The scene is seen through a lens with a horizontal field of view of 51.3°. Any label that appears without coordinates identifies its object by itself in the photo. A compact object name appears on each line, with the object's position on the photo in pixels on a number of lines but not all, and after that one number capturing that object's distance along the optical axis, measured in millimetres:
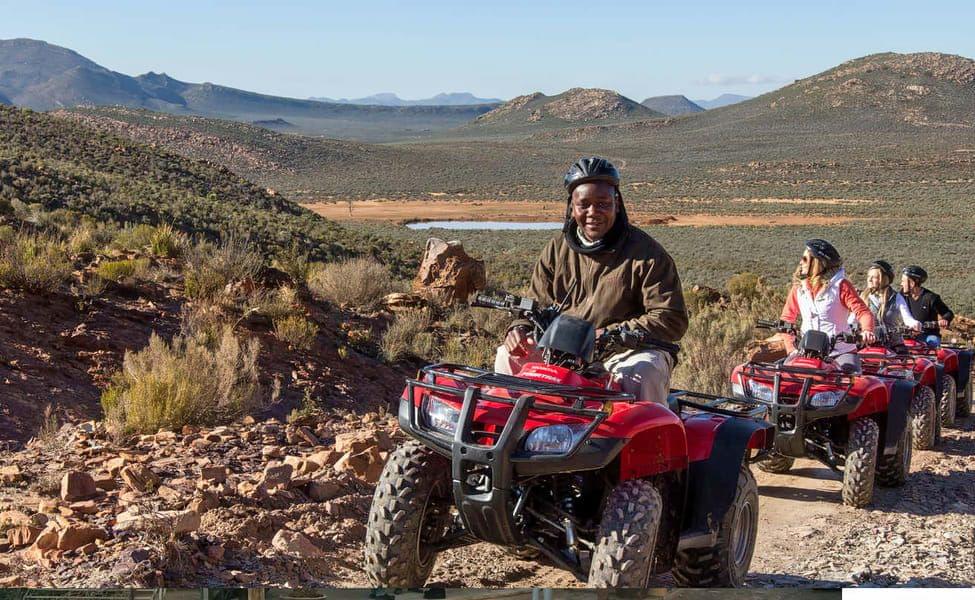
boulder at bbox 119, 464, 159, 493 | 6211
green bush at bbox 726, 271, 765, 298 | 25323
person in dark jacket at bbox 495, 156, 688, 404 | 5051
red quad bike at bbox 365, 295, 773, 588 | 4148
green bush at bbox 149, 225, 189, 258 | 14988
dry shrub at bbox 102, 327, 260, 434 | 8039
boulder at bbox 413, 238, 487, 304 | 18312
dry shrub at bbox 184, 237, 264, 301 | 12734
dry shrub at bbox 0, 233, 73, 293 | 10992
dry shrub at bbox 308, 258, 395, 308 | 15836
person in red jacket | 8352
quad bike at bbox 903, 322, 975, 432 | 11469
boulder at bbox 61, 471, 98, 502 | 5961
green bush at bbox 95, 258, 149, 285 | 12148
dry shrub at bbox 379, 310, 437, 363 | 13336
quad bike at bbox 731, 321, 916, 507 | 7719
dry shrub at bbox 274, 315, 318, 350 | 11820
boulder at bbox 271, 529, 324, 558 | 5555
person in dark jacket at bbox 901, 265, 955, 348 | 12023
